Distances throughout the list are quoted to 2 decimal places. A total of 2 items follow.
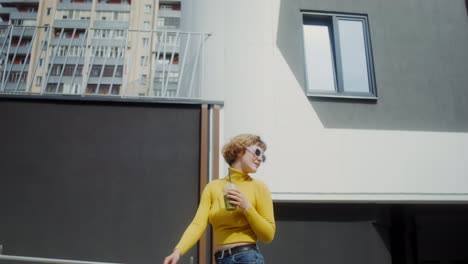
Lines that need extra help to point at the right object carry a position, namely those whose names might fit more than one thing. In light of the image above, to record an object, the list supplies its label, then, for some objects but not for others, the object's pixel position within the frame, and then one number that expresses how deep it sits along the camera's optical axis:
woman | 1.99
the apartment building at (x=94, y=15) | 42.88
